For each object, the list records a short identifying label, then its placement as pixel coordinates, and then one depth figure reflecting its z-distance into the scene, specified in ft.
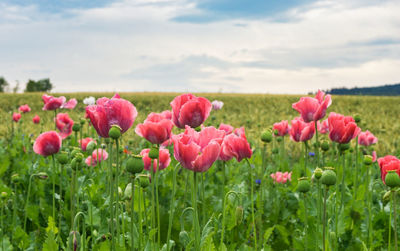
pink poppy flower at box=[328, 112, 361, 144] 6.96
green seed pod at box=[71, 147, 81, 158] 6.89
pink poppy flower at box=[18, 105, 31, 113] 18.31
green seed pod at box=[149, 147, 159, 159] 5.85
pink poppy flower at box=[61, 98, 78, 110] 12.02
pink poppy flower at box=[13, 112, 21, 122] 18.82
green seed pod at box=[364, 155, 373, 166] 7.71
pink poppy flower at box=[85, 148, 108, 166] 11.73
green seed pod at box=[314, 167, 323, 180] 5.42
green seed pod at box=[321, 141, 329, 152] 8.86
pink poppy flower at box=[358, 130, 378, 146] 13.29
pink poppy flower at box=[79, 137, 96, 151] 11.59
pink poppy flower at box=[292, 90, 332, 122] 7.36
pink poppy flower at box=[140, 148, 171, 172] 7.33
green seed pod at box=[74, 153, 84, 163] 6.19
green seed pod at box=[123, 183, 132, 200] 6.38
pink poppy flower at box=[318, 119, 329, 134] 12.74
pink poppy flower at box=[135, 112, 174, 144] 6.17
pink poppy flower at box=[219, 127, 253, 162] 6.23
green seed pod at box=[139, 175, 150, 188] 5.77
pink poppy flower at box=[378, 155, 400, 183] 5.71
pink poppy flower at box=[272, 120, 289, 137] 12.60
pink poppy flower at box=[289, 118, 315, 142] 9.46
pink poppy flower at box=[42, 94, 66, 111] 11.60
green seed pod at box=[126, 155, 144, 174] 4.72
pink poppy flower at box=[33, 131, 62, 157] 7.68
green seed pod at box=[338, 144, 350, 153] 7.58
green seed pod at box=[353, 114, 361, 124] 10.14
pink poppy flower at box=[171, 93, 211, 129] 5.87
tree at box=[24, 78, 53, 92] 168.76
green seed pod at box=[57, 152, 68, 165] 6.83
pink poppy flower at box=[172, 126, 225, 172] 4.71
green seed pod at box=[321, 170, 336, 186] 4.86
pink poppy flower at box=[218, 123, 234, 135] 9.05
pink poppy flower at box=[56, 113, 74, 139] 12.45
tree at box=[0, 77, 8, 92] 183.11
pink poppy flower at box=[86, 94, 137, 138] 4.97
